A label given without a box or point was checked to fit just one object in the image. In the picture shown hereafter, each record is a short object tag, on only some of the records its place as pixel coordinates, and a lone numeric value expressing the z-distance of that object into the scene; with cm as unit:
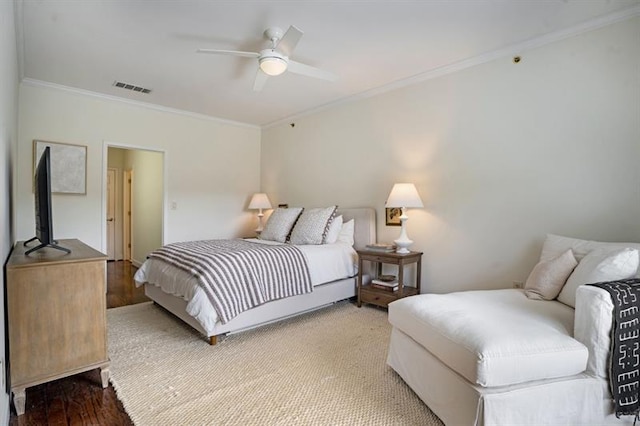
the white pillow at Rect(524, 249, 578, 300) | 207
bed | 254
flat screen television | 190
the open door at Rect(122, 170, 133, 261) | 652
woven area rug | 174
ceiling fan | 244
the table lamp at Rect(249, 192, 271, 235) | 526
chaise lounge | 141
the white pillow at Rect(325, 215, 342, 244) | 375
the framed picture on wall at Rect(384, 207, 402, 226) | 372
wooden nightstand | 318
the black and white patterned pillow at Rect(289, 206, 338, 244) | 371
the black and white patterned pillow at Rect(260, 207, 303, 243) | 405
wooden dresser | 172
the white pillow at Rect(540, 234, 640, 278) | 203
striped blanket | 256
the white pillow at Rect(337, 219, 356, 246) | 385
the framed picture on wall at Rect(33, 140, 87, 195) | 378
